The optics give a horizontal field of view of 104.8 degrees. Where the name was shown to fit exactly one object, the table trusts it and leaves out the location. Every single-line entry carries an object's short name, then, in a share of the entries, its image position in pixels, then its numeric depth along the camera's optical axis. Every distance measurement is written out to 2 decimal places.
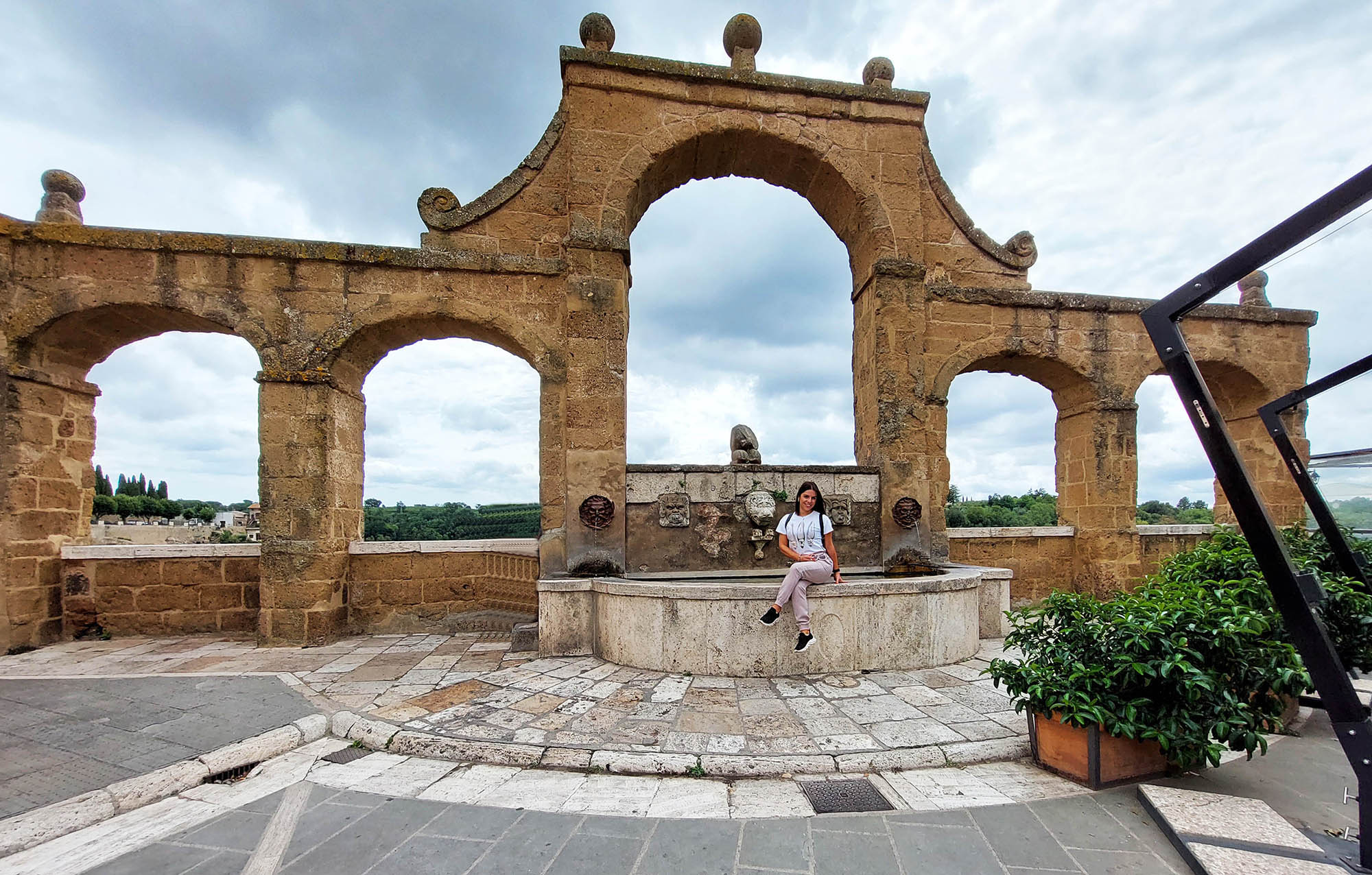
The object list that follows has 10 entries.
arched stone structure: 5.32
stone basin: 4.18
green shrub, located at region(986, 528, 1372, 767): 2.34
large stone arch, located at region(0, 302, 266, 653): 5.17
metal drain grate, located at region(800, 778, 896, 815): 2.43
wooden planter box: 2.52
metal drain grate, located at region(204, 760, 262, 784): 2.76
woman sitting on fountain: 4.11
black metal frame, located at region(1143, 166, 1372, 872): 1.88
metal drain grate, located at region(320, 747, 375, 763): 2.97
